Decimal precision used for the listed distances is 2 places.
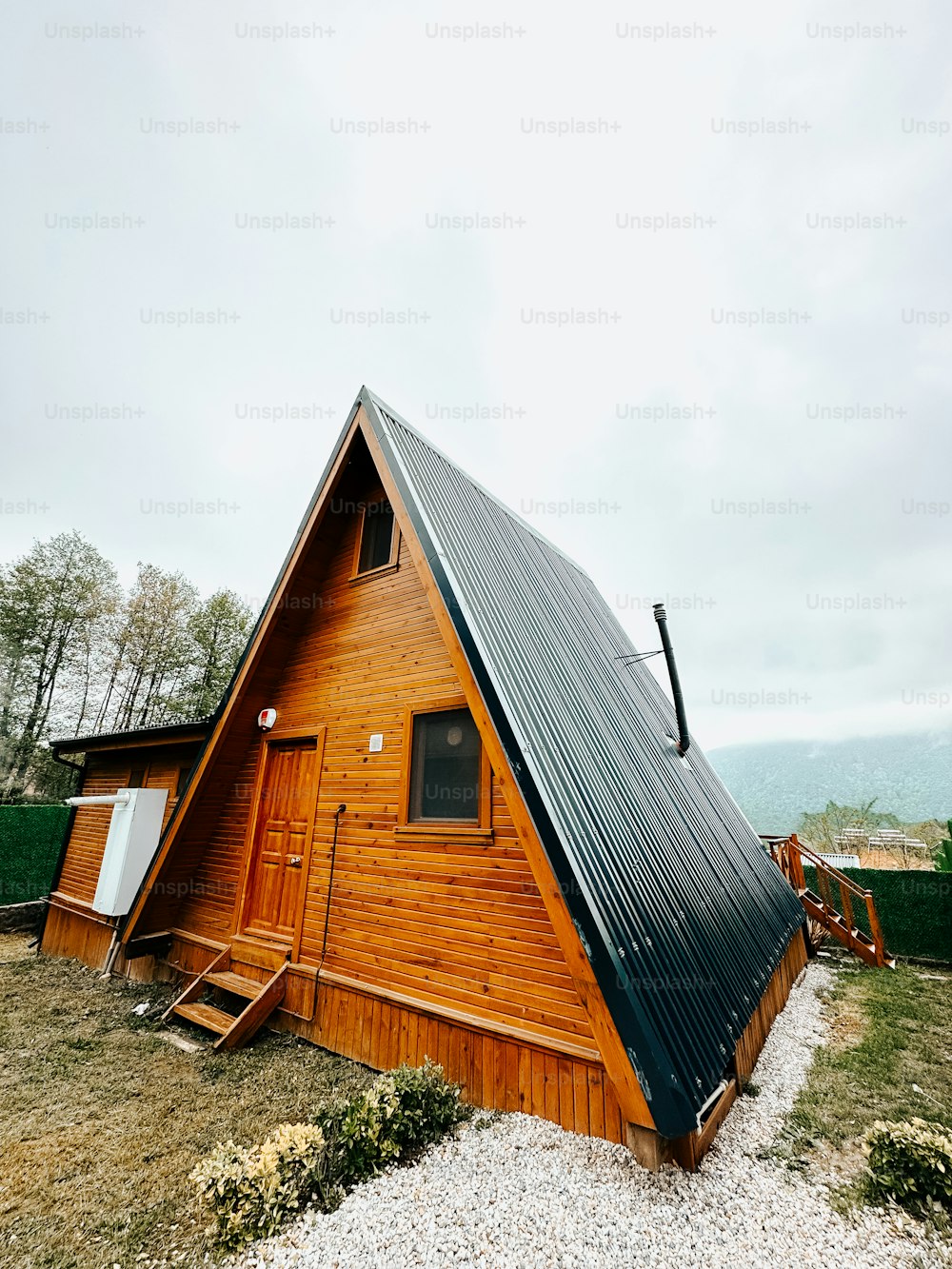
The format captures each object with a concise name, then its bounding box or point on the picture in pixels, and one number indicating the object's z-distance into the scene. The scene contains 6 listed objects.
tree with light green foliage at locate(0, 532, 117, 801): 20.11
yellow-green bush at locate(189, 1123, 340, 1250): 2.49
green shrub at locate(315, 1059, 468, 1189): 2.94
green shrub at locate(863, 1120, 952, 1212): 2.68
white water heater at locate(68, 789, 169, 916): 6.71
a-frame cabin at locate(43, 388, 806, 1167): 3.07
